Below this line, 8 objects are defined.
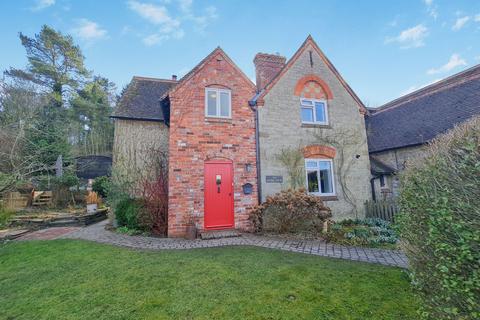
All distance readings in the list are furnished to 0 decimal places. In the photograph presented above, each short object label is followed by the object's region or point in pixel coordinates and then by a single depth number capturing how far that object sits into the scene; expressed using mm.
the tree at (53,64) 22344
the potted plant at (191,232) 8227
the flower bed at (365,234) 7336
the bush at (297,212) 8391
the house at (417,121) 11875
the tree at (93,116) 25845
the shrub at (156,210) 8945
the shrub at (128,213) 9266
